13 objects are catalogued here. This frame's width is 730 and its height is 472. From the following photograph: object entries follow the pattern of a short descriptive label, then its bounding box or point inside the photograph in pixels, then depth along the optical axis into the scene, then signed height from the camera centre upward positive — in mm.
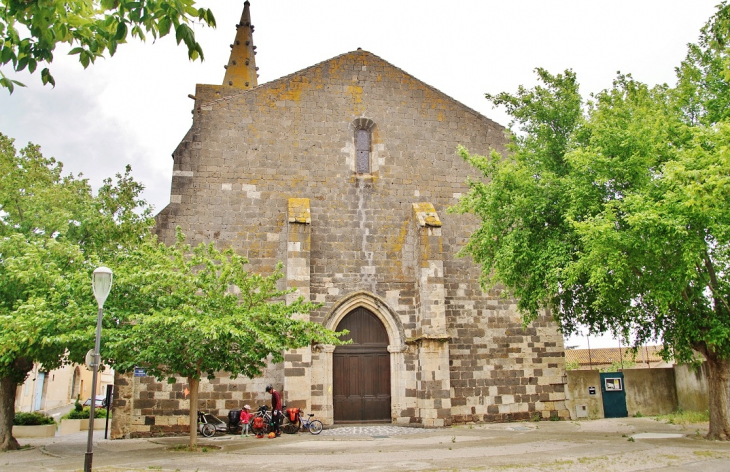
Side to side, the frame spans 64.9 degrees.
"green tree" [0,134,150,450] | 11055 +2798
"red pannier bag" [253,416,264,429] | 14844 -1178
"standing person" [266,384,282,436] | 14766 -843
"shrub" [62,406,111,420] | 23114 -1470
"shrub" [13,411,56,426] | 19705 -1387
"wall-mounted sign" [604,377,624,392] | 18797 -370
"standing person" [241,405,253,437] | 15086 -1093
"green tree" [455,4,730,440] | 10938 +3237
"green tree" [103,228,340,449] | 11086 +1082
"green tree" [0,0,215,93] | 4848 +2978
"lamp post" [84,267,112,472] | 9141 +1465
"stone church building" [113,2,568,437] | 16344 +3899
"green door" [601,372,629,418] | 18766 -718
